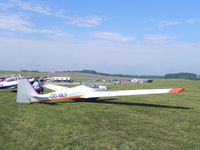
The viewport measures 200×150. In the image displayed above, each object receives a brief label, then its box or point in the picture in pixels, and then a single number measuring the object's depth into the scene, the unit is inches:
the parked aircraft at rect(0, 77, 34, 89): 856.3
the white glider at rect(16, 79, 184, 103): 491.9
